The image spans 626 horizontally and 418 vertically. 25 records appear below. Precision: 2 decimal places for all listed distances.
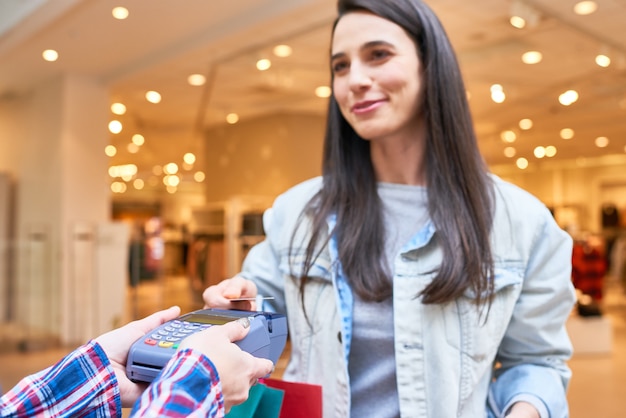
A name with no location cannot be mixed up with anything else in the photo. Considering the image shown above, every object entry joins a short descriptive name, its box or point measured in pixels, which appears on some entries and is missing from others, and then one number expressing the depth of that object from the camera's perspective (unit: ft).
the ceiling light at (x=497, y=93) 13.35
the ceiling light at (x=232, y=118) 19.84
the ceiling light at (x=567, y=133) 13.46
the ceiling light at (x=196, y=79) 16.43
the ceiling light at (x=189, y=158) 23.15
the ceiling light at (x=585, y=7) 10.20
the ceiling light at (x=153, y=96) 18.16
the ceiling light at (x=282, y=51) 13.88
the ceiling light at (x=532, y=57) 12.63
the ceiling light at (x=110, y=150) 17.99
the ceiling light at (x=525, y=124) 13.42
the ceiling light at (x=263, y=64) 14.83
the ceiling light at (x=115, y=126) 18.17
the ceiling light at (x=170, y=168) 25.18
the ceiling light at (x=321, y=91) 15.62
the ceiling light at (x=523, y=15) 10.81
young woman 2.51
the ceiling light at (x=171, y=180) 25.57
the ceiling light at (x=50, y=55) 15.46
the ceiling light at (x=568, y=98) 12.78
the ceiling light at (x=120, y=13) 12.48
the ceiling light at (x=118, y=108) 18.44
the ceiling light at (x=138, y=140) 21.47
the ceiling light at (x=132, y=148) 20.98
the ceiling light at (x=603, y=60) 11.48
